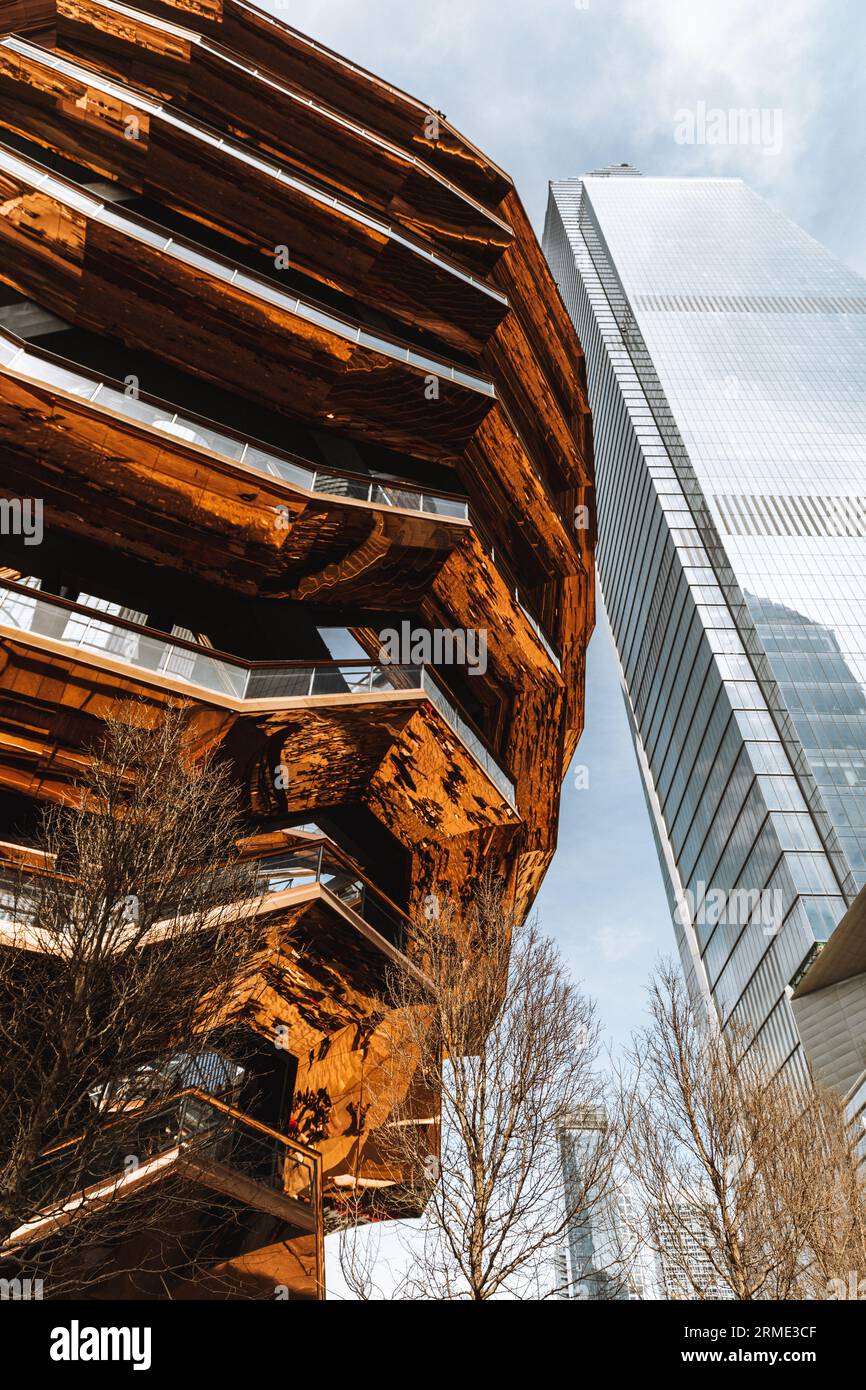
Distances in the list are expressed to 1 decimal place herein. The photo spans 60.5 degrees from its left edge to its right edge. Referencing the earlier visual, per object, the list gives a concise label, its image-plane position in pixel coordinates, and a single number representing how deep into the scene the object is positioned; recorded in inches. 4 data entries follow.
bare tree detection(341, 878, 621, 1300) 360.2
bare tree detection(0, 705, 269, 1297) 265.0
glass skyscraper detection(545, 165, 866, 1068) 1796.3
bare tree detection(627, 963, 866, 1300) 436.8
